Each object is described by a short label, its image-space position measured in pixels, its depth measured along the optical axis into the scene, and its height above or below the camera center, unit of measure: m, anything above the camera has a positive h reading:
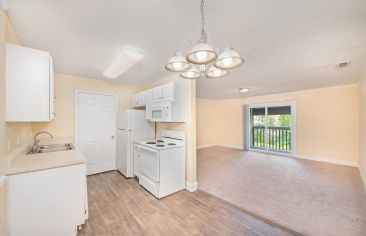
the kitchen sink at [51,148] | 2.34 -0.50
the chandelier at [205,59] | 1.30 +0.58
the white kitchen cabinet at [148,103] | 3.54 +0.36
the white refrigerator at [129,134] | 3.55 -0.39
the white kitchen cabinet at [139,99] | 3.83 +0.49
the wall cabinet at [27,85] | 1.52 +0.36
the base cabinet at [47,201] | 1.47 -0.87
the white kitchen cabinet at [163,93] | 2.96 +0.53
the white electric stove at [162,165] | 2.65 -0.89
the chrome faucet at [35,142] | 2.37 -0.44
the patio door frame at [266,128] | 5.29 -0.36
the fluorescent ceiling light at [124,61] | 2.29 +0.94
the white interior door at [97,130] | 3.66 -0.29
